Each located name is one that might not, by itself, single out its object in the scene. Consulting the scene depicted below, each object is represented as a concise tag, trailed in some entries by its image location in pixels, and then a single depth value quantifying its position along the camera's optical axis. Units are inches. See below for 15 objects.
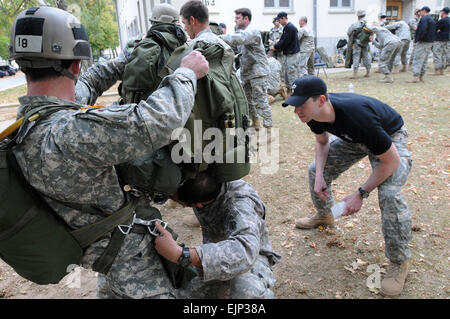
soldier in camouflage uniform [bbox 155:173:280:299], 74.1
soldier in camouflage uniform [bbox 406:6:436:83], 416.9
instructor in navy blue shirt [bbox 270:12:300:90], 353.4
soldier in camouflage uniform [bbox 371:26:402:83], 420.5
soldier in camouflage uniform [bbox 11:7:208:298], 55.2
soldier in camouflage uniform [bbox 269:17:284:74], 436.8
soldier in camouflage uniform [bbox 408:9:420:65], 521.2
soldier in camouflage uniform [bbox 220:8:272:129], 247.6
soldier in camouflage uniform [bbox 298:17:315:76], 390.6
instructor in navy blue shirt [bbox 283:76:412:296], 101.3
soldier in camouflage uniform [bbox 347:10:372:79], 451.2
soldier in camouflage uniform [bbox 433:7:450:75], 452.4
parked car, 1481.4
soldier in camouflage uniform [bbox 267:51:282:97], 368.5
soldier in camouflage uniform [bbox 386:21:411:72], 452.4
